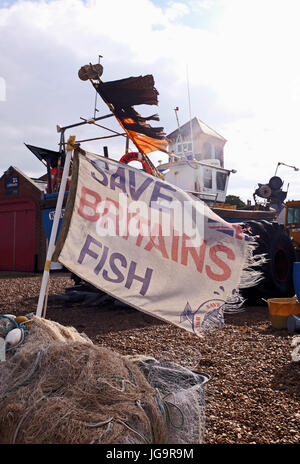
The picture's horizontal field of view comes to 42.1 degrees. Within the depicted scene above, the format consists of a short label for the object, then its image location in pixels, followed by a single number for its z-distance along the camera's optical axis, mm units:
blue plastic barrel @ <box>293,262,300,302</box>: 5613
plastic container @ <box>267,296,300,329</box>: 5789
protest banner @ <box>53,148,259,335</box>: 3020
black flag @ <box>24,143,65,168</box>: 9008
